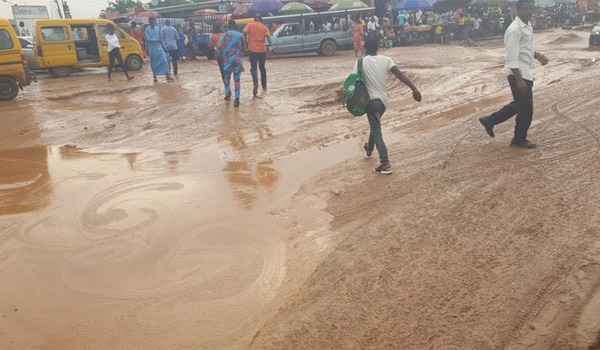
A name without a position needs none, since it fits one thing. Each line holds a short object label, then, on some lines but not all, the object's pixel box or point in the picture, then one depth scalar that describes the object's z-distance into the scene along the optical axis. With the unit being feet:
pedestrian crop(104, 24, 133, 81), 44.57
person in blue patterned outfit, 28.30
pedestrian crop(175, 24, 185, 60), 64.65
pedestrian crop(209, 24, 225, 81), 30.78
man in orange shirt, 31.17
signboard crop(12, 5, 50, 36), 99.66
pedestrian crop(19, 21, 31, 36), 92.81
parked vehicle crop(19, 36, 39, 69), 51.34
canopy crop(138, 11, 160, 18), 91.98
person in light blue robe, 40.27
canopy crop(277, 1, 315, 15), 71.20
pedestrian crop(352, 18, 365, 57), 60.18
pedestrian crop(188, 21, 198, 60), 68.59
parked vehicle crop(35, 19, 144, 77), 49.61
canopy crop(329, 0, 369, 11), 66.44
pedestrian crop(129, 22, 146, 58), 64.74
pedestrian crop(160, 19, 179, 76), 42.14
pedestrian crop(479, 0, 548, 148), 16.10
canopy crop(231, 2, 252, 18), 84.02
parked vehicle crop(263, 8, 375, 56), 62.34
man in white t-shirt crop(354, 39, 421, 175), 16.22
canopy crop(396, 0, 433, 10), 73.87
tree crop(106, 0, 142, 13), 182.35
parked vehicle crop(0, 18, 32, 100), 35.19
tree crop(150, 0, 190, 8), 159.24
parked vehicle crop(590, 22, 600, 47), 49.94
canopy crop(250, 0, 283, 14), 75.97
